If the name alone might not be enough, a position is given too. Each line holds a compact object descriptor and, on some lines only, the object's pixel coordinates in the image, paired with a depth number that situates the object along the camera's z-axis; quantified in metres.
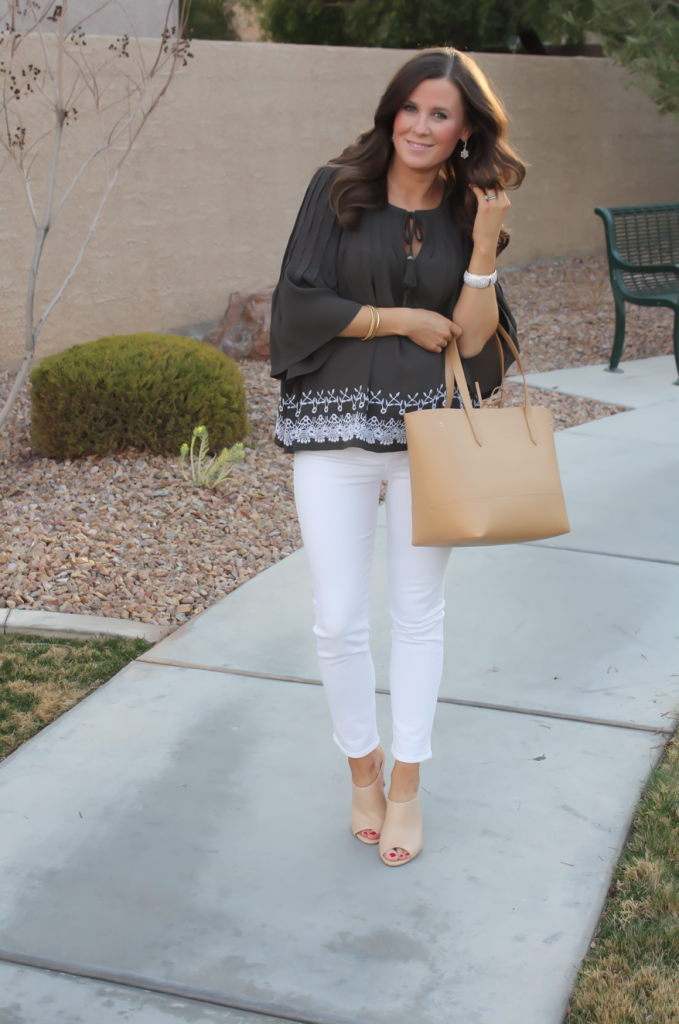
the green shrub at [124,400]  5.02
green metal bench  7.22
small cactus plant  4.74
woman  2.13
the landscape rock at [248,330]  7.44
